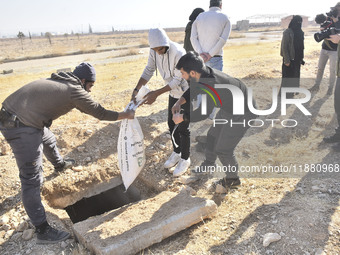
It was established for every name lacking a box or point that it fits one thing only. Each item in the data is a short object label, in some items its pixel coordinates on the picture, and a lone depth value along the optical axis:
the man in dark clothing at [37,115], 2.54
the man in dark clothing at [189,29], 5.12
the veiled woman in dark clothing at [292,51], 5.62
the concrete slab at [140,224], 2.60
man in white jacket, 4.34
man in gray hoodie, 3.10
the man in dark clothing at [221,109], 2.73
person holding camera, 5.34
